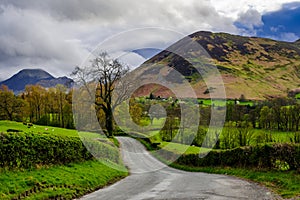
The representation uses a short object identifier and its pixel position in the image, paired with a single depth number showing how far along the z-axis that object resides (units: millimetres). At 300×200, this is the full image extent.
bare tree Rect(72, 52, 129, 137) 55125
